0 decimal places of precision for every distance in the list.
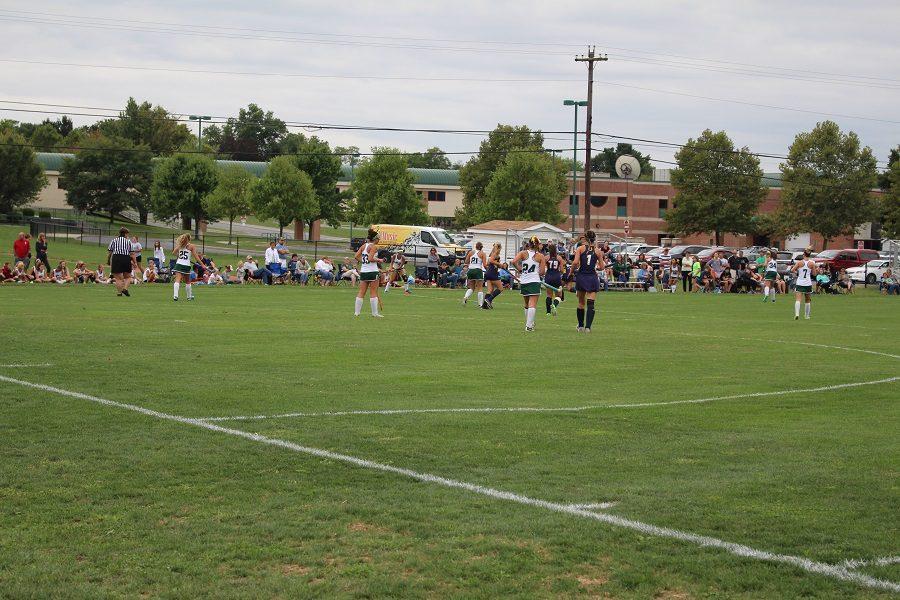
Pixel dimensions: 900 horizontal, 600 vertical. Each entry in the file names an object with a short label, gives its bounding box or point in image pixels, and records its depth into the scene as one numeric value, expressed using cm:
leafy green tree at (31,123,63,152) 12188
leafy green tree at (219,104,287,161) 14829
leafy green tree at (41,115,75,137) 15779
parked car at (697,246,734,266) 7247
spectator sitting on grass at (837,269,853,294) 5012
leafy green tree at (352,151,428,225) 8819
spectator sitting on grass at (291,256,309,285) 4425
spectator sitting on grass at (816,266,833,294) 4922
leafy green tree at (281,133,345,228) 9450
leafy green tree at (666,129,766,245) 9269
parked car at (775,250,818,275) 6026
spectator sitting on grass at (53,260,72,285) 3844
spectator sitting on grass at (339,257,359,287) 4437
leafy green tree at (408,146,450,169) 15058
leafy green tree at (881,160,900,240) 8988
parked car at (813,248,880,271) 6931
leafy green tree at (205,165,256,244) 8669
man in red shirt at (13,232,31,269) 3809
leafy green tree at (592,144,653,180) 14925
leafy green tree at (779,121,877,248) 8912
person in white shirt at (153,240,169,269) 4131
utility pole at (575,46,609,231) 5565
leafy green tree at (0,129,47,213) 8738
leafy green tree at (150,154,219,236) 8981
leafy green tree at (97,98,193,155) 13075
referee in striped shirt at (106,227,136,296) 3055
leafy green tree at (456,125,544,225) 9631
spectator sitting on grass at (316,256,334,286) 4359
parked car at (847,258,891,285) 6097
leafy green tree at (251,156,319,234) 8600
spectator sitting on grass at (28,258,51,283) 3819
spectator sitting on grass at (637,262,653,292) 4819
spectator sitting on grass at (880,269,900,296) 5110
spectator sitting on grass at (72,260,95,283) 3888
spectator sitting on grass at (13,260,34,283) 3762
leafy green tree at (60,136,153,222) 9488
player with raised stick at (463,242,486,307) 3117
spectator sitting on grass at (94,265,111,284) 3912
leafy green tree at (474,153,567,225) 8756
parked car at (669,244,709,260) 8182
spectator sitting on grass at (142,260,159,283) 4019
